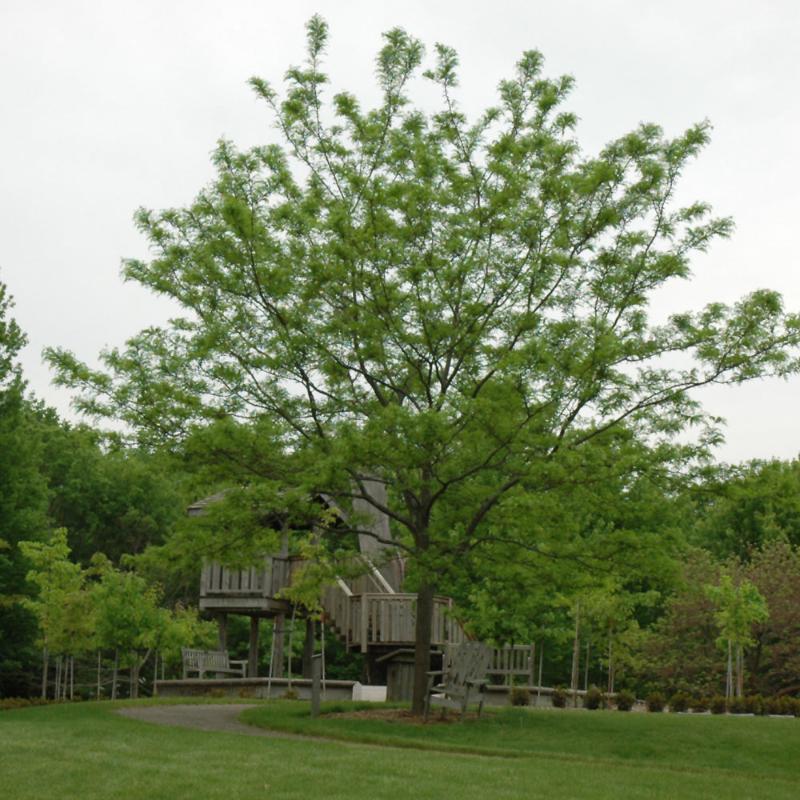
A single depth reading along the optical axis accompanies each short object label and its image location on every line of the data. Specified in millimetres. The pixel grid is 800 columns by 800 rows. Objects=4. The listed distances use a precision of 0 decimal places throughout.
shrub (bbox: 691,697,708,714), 22891
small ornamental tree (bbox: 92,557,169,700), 24219
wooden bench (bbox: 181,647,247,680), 26219
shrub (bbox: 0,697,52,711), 21281
